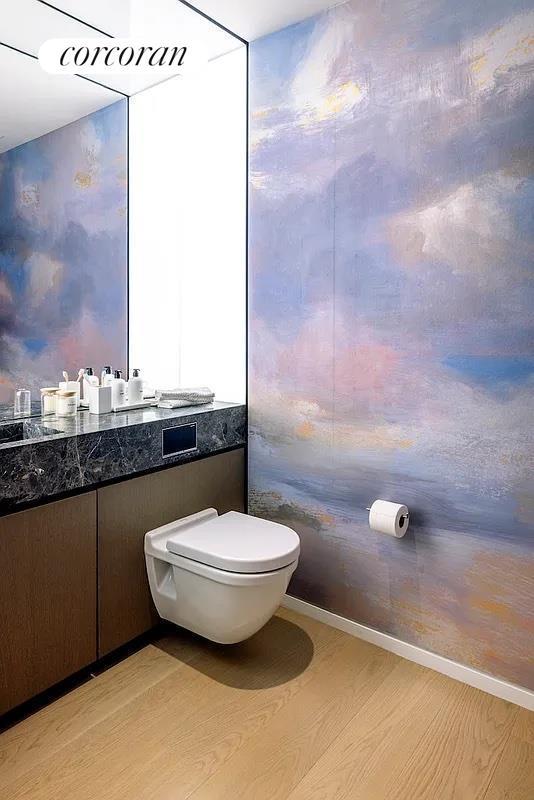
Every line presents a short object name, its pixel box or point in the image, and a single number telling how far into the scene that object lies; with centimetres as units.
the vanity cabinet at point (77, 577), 170
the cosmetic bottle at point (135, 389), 238
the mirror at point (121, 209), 192
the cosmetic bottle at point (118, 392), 230
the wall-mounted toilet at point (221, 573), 183
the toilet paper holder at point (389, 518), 197
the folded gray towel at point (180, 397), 242
